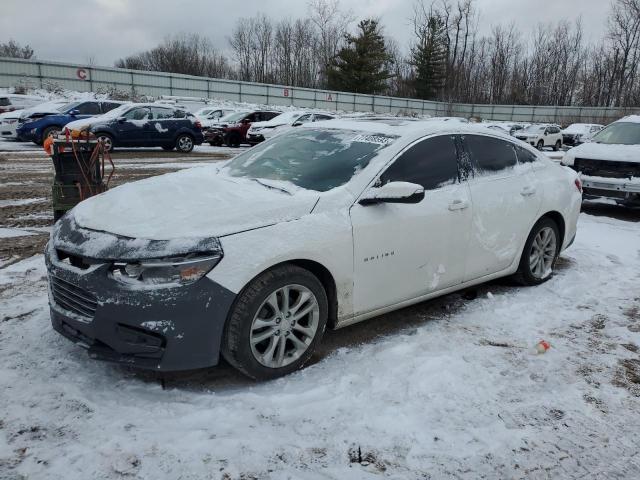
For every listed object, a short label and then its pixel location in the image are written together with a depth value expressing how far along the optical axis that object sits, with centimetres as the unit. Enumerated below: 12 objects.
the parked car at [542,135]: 2981
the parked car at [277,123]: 2058
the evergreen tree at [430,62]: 6103
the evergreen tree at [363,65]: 5384
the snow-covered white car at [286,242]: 286
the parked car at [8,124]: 1897
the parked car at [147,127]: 1583
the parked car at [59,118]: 1762
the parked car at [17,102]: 2178
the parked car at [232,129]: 2123
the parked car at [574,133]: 3300
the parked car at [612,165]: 862
